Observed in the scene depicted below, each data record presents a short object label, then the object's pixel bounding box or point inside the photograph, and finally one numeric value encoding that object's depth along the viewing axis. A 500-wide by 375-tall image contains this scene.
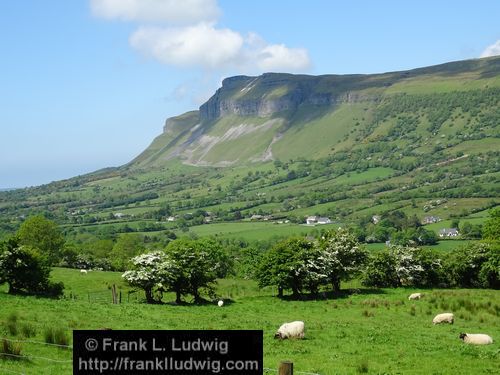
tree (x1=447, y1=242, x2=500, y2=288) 59.16
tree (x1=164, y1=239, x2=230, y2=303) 49.19
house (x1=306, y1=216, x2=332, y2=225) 191.49
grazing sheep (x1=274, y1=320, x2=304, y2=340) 29.25
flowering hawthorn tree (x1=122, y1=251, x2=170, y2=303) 48.00
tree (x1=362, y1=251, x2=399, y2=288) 60.50
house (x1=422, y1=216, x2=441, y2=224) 169.27
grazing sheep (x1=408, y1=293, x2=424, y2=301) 49.72
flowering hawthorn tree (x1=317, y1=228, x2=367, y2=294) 56.56
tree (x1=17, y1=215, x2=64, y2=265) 82.00
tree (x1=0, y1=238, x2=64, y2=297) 44.50
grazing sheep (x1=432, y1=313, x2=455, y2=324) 36.38
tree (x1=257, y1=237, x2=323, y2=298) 53.25
